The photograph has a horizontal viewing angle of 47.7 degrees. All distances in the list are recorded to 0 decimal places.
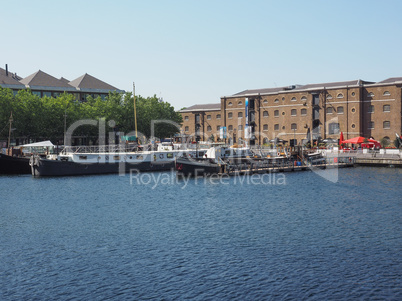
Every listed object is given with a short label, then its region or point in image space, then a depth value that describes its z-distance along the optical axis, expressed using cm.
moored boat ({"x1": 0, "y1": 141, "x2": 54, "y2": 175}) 6931
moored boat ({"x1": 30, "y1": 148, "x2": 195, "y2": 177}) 6525
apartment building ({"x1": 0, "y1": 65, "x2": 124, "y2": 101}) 11828
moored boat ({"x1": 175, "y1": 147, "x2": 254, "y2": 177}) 6162
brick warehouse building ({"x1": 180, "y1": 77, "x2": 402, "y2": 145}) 10006
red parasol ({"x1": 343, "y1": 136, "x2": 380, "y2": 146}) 7746
